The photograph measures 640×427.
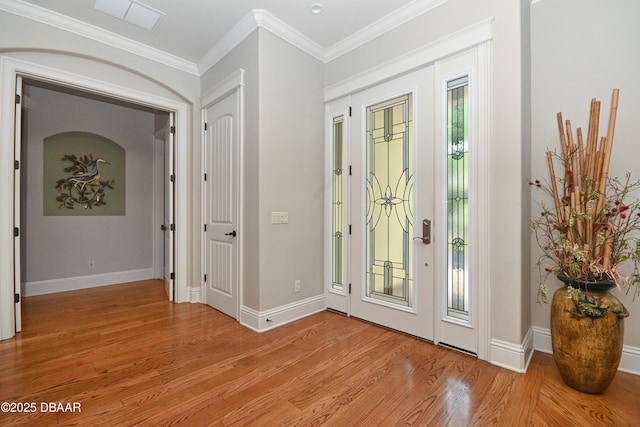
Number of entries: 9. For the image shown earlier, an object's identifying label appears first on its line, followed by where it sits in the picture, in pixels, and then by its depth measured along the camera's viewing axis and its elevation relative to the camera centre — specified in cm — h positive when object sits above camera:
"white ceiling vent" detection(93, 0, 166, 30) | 267 +191
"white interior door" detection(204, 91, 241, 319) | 320 +10
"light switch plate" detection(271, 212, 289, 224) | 295 -4
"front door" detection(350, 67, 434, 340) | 258 +9
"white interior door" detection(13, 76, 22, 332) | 276 +1
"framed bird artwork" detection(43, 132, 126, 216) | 435 +59
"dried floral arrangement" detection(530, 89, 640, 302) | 187 +0
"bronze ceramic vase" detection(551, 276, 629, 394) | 177 -76
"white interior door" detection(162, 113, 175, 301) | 383 +16
